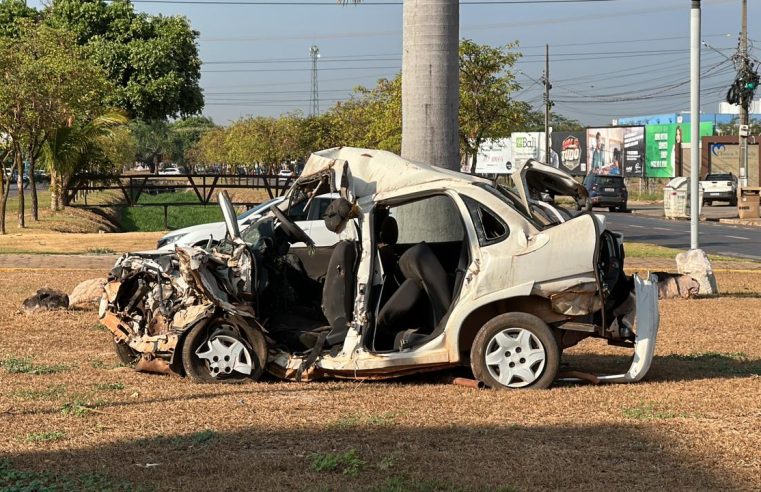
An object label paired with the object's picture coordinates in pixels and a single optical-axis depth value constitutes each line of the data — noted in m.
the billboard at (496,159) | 90.84
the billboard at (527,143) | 88.75
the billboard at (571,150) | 87.94
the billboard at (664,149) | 76.00
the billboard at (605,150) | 82.19
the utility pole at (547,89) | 72.01
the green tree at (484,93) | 44.12
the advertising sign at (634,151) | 79.62
